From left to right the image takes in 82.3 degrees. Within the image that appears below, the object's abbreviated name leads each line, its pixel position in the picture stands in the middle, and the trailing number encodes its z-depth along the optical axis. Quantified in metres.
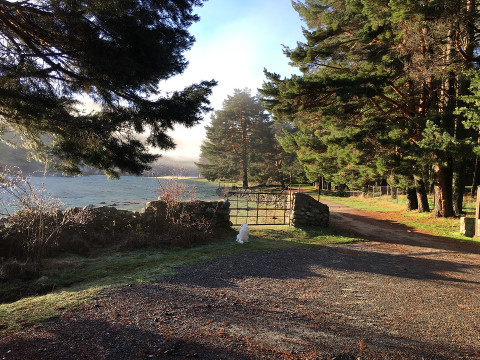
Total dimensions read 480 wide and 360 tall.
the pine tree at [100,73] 4.22
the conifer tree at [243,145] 35.66
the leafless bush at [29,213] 5.66
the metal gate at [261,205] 13.08
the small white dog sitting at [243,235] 8.12
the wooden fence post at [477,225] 8.23
